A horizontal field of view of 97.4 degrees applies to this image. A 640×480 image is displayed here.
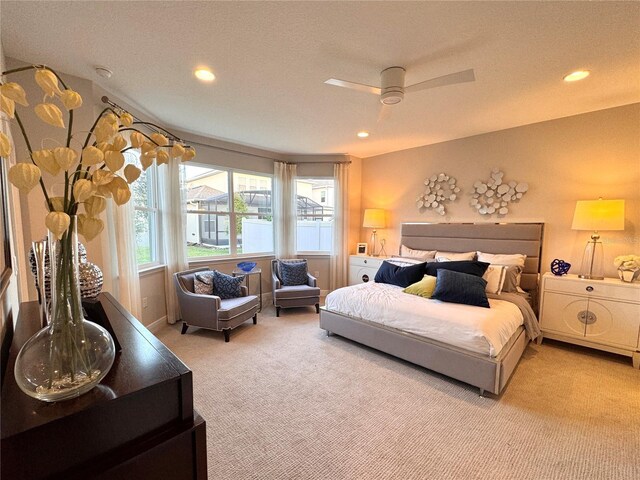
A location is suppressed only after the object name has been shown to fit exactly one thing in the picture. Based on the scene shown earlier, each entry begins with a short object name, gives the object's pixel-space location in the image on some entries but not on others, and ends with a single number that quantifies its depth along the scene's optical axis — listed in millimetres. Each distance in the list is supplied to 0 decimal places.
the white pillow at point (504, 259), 3322
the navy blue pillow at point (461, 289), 2693
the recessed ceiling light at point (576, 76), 2256
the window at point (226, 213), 4215
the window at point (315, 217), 5227
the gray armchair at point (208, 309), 3264
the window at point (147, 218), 3416
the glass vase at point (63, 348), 704
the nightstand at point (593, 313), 2674
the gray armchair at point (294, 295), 4152
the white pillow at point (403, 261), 3972
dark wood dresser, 618
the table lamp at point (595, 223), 2770
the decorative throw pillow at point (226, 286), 3678
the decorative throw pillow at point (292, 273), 4465
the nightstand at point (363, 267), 4621
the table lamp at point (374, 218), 4715
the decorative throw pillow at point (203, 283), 3525
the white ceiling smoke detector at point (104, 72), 2253
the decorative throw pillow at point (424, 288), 2982
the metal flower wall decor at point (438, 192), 4113
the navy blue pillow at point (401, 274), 3412
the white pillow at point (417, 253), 4051
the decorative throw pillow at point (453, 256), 3613
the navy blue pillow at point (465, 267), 3096
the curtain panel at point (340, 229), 4992
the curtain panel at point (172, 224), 3639
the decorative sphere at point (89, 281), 1225
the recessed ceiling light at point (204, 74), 2262
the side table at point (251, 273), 4075
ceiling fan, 2029
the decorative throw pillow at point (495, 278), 3096
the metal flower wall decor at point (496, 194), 3578
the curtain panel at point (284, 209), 4902
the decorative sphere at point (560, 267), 3094
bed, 2299
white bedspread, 2299
